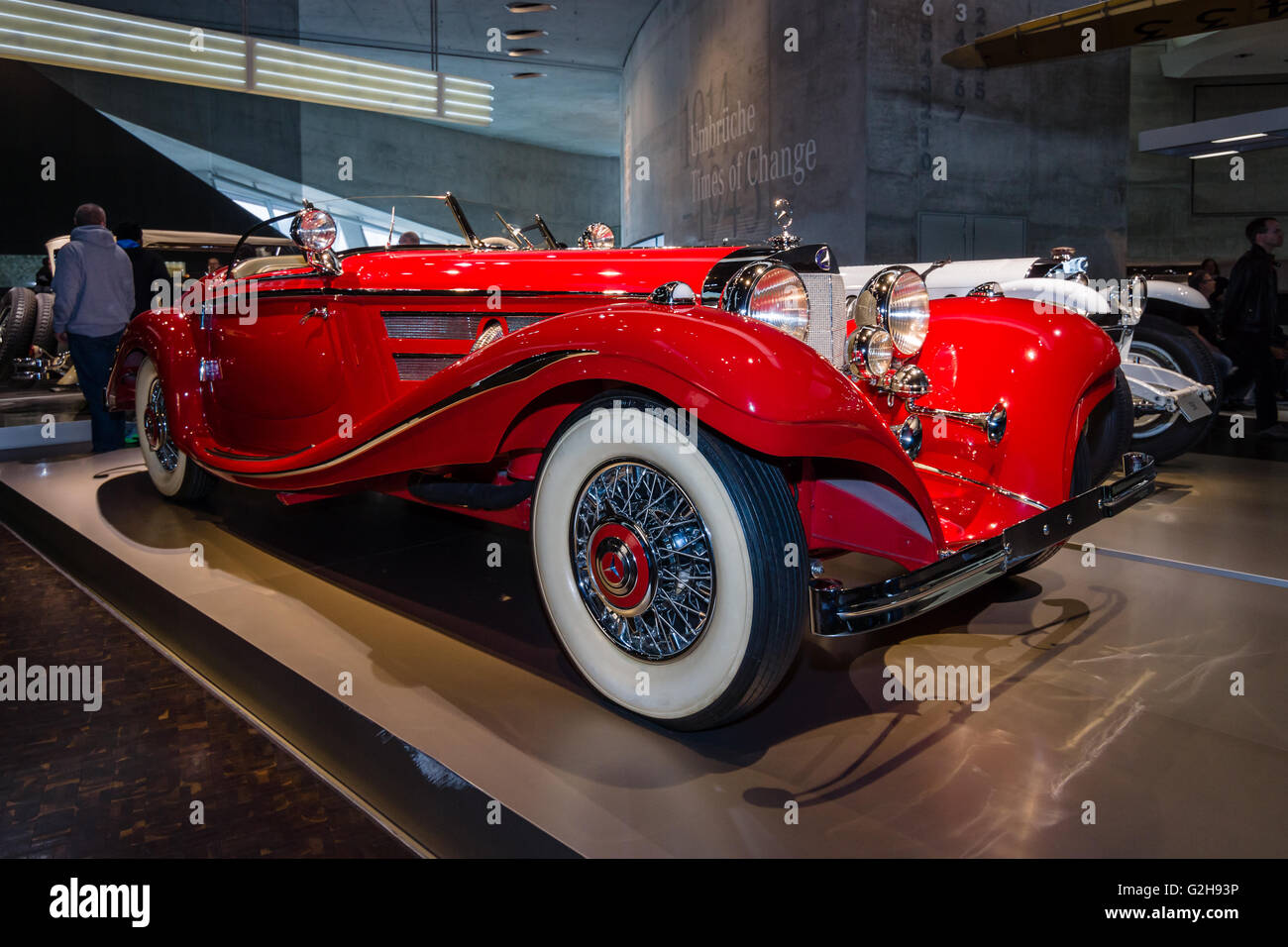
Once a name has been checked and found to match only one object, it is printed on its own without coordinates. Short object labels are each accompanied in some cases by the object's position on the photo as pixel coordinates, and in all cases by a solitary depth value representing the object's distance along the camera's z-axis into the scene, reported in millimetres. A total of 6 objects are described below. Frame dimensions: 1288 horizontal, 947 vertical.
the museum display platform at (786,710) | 1587
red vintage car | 1768
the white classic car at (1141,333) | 4430
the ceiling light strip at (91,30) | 7543
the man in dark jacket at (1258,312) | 6301
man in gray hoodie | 5508
